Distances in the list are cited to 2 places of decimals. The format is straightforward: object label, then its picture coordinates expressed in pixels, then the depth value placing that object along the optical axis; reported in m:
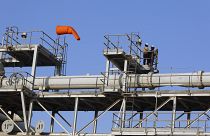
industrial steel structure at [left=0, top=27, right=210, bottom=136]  51.41
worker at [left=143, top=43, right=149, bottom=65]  58.06
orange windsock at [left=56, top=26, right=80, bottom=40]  61.81
